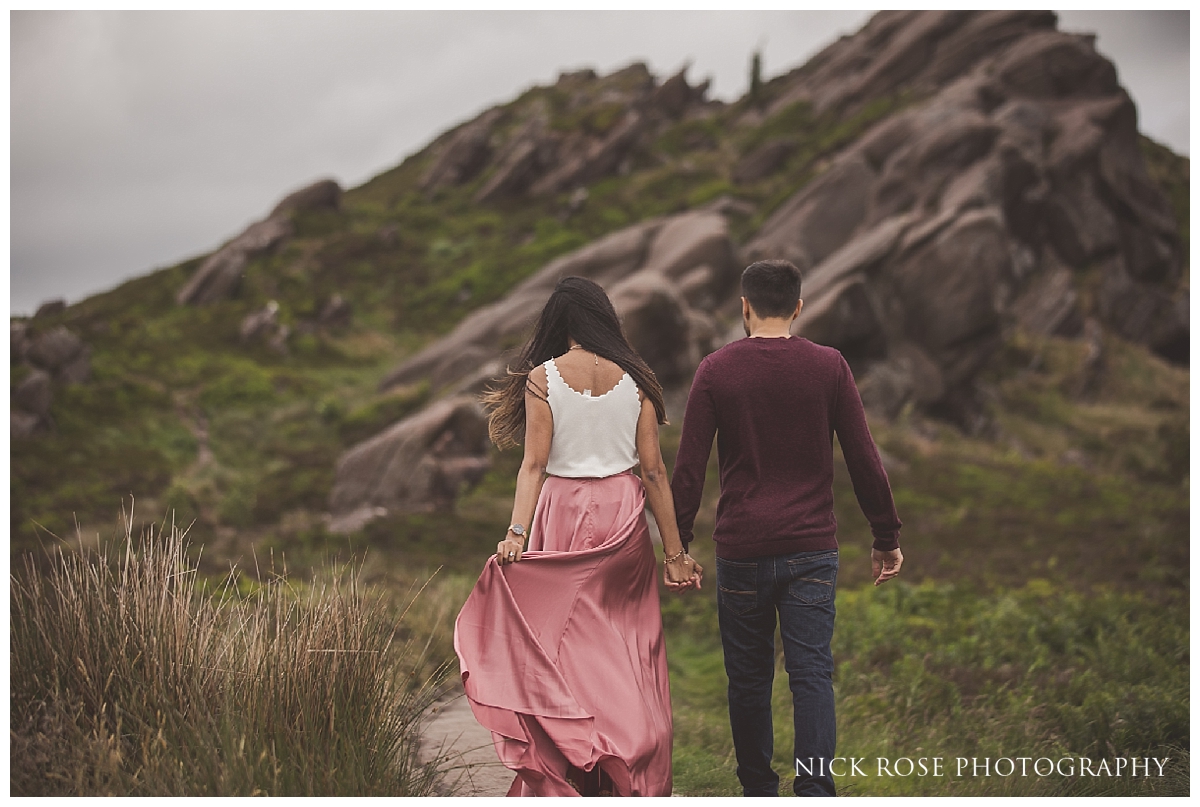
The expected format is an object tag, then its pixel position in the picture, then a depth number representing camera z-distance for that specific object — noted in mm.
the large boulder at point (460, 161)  47219
